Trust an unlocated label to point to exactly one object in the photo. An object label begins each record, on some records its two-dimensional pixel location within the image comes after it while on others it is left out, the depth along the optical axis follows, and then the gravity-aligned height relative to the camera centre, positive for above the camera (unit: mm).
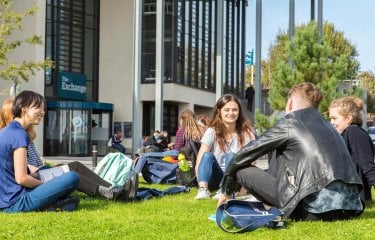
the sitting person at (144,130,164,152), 19784 -543
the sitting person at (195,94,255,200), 7859 -133
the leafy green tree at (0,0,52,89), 21572 +2904
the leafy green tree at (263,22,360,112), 14445 +1464
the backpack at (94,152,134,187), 8266 -591
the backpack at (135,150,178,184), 11523 -796
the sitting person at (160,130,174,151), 20766 -548
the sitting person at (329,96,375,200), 7117 -59
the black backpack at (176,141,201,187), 10677 -638
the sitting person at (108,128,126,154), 26078 -704
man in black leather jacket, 4984 -354
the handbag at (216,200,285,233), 4895 -715
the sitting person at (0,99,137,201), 7547 -715
